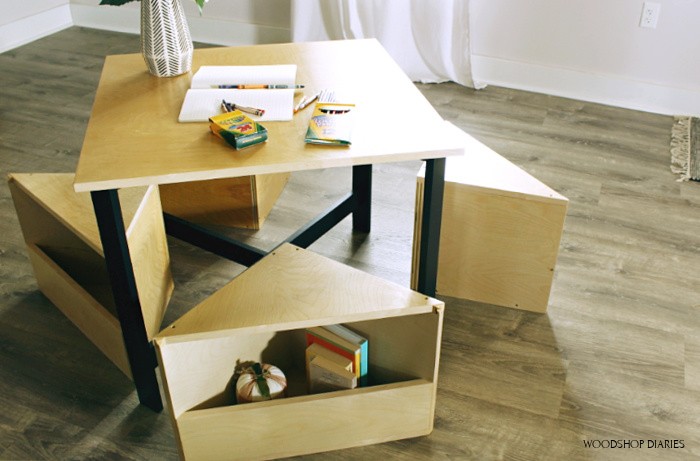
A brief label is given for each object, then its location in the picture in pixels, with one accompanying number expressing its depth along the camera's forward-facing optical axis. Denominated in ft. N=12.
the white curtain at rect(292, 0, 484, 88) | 11.34
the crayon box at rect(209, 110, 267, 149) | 5.05
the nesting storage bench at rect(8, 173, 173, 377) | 5.96
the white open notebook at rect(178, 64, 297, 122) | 5.57
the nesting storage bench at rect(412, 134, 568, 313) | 6.37
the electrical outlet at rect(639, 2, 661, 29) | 10.46
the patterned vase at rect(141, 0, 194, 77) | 5.90
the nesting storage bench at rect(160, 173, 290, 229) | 7.79
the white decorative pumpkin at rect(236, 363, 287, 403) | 5.28
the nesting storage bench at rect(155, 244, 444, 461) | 4.97
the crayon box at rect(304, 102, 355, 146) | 5.15
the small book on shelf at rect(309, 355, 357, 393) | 5.26
